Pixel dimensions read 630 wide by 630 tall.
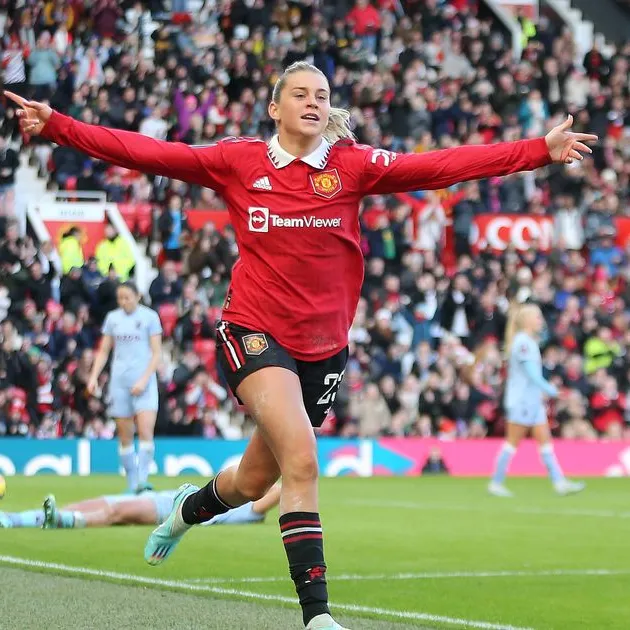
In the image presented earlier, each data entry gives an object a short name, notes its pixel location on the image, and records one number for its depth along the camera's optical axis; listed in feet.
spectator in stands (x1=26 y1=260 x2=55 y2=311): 70.18
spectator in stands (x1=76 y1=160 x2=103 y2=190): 77.68
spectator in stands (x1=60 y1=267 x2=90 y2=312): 70.59
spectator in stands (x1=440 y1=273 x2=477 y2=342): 79.10
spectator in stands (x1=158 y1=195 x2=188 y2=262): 75.97
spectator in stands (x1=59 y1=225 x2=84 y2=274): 73.56
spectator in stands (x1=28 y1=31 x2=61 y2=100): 79.97
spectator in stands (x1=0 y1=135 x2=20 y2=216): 75.46
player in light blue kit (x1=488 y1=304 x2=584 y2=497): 58.39
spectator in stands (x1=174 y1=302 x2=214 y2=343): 72.02
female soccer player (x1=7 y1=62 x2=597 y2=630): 21.94
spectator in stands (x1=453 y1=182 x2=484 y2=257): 83.20
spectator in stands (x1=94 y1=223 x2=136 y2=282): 74.43
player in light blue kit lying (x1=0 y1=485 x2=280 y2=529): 38.47
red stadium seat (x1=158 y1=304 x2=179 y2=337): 72.90
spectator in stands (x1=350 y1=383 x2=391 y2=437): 72.49
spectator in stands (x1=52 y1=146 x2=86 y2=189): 77.77
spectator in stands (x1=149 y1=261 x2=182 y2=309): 72.69
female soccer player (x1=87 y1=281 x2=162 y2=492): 50.06
